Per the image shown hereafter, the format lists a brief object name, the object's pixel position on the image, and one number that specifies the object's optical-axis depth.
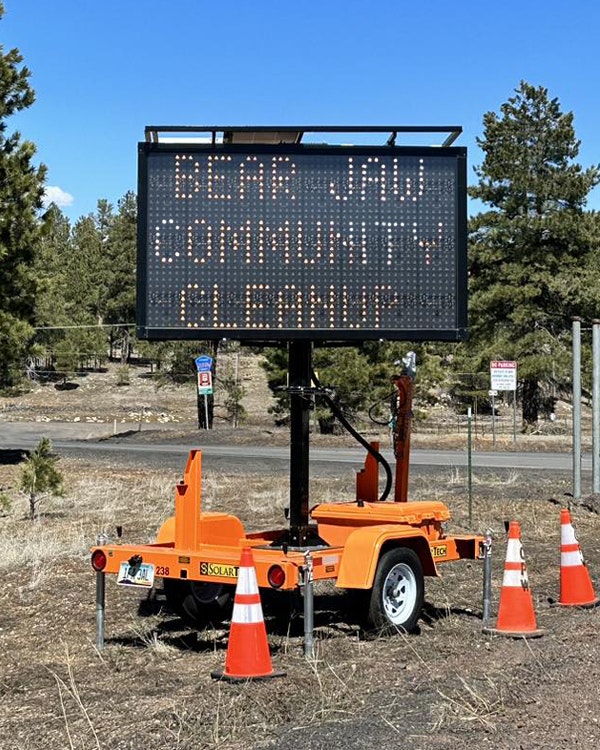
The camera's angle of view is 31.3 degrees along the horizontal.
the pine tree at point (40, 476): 15.12
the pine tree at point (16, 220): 20.02
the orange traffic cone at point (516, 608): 7.69
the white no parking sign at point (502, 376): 26.17
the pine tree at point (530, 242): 41.00
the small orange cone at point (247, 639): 6.18
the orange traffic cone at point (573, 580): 8.95
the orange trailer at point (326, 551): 7.23
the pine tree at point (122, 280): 79.44
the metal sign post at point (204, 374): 37.94
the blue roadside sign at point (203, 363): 37.88
